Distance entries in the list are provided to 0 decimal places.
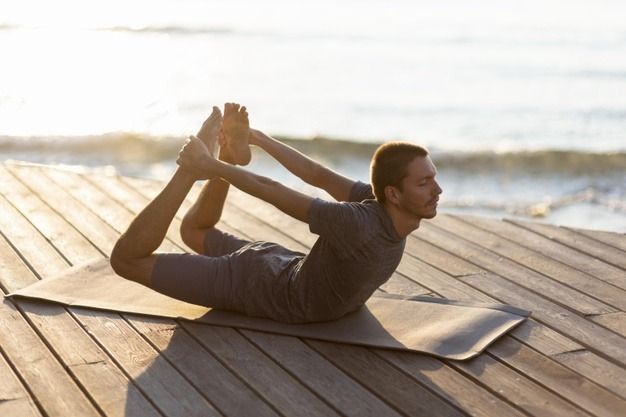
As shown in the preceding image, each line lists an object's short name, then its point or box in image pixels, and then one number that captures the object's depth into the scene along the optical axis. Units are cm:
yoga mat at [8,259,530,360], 653
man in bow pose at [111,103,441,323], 628
